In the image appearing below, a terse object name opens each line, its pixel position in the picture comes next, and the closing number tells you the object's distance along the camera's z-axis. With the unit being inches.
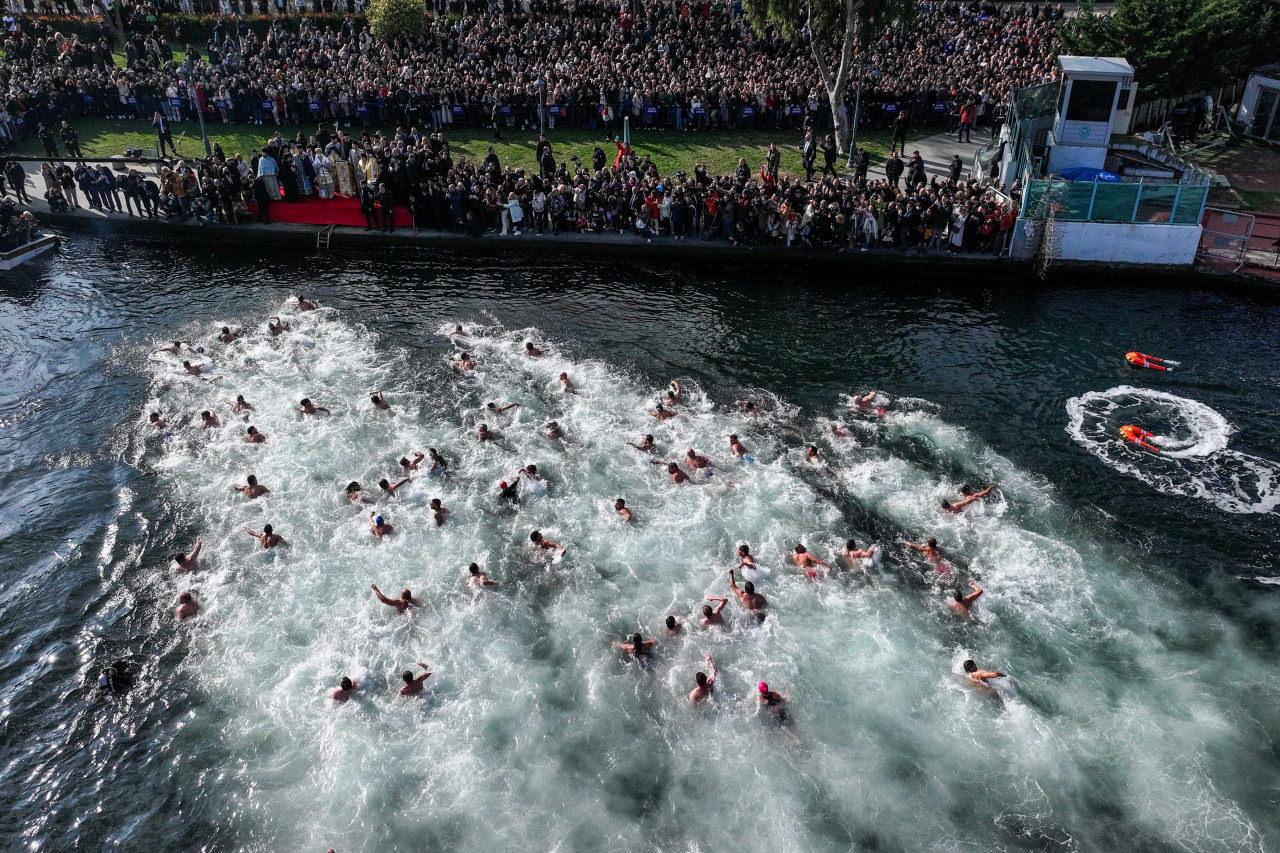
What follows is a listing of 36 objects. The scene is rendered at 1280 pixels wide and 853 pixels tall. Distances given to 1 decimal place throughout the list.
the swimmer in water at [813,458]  818.2
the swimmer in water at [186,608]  678.5
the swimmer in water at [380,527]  747.4
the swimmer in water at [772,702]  585.9
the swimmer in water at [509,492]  791.2
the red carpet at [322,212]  1323.8
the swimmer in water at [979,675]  600.1
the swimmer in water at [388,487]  788.6
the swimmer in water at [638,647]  630.5
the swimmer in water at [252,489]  797.2
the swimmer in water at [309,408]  904.3
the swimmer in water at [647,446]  840.9
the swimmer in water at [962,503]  759.1
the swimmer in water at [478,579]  697.6
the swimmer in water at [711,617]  651.5
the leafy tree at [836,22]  1257.4
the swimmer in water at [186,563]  719.7
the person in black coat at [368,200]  1294.3
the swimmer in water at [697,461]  808.3
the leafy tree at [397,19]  1662.2
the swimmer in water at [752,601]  663.1
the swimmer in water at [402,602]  672.4
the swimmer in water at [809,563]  696.4
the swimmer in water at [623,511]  758.5
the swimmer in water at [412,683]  604.4
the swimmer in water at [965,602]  660.7
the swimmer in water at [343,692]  603.5
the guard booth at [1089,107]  1192.2
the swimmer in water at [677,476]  797.2
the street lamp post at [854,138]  1314.1
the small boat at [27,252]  1272.1
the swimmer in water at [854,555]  707.4
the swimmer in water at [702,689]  594.9
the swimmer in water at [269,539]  737.6
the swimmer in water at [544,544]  727.1
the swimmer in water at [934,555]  701.9
